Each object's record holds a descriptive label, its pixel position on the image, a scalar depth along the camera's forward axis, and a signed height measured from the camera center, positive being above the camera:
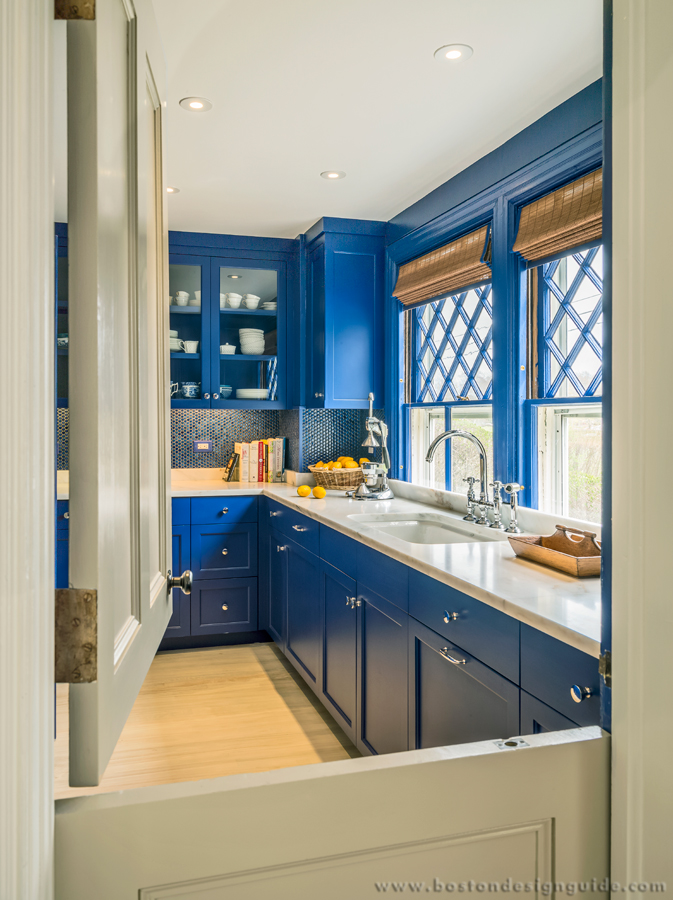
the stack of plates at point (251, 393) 4.52 +0.26
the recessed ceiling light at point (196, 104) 2.52 +1.24
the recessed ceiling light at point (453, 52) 2.12 +1.21
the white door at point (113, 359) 0.73 +0.09
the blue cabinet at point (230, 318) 4.38 +0.76
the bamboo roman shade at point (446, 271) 3.05 +0.80
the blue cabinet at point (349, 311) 4.06 +0.73
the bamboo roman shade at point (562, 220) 2.32 +0.77
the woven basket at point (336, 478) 4.08 -0.29
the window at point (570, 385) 2.46 +0.18
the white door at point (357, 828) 0.73 -0.47
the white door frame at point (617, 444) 0.64 -0.01
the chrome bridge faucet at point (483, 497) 2.57 -0.27
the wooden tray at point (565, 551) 1.81 -0.35
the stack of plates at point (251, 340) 4.51 +0.61
